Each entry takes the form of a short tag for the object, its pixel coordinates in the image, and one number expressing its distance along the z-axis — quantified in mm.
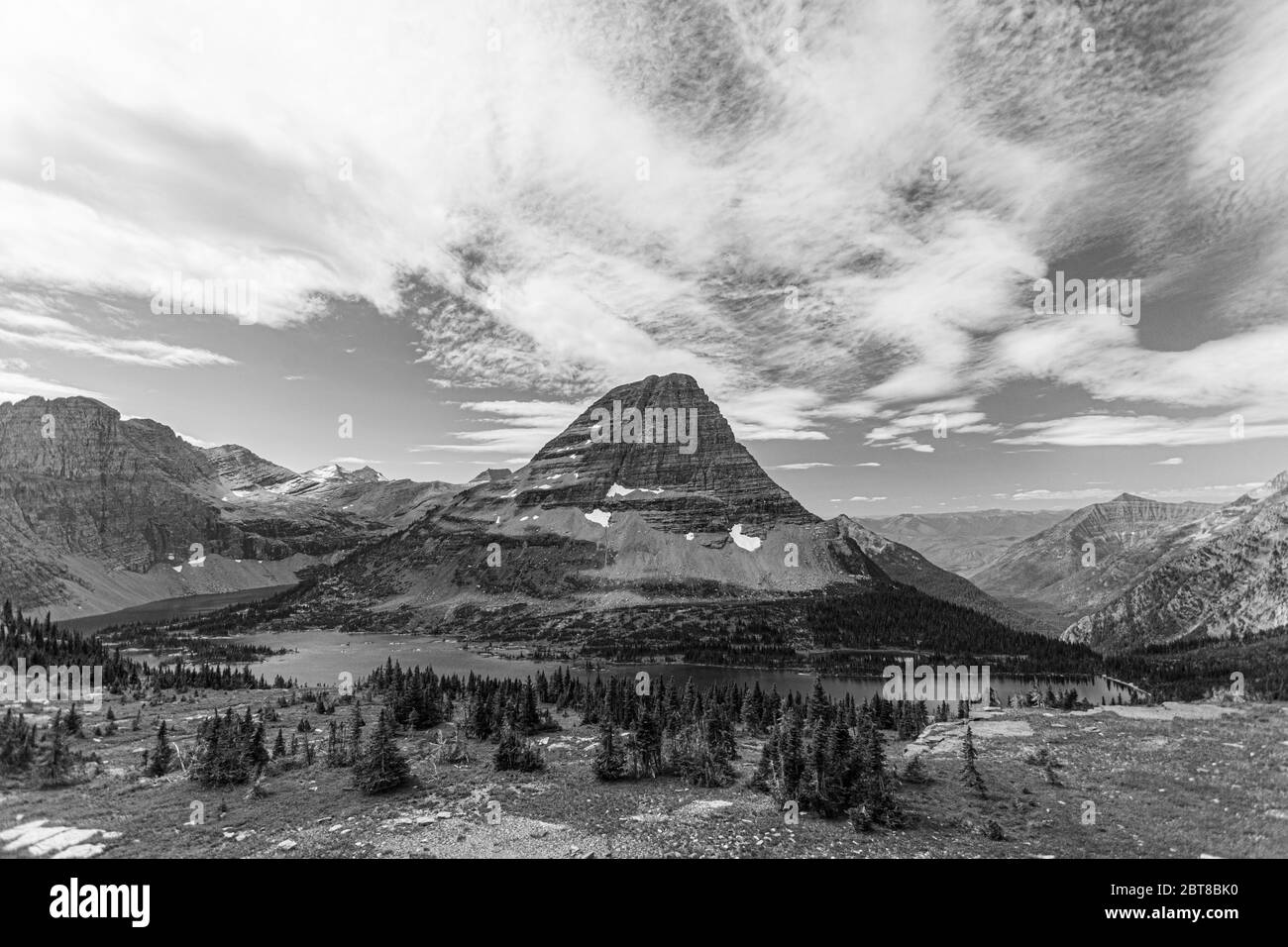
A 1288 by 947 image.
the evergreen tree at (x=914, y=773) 35969
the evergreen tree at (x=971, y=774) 33219
